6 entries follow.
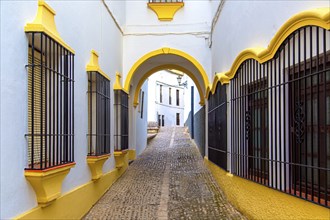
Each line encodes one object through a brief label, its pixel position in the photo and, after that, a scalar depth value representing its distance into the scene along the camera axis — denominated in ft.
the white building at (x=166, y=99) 96.22
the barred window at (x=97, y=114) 23.92
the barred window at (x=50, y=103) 14.75
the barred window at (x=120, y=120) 33.17
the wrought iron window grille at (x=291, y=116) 12.69
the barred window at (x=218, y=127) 26.73
